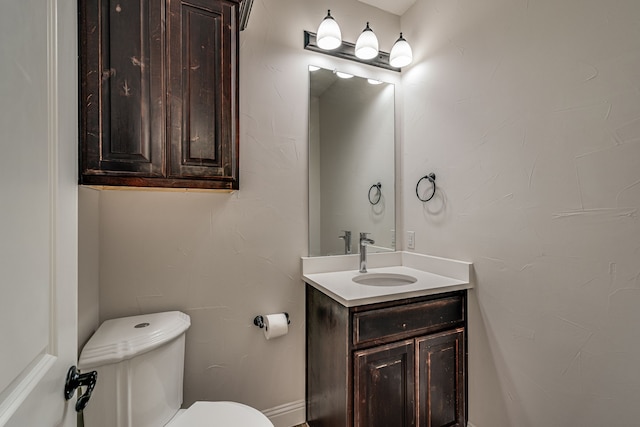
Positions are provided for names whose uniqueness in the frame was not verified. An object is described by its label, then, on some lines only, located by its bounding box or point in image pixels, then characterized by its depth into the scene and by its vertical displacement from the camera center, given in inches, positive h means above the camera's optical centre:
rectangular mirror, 72.3 +12.7
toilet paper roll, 62.4 -24.6
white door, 16.2 -0.3
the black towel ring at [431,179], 71.7 +7.6
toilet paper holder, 64.9 -24.4
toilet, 42.5 -26.1
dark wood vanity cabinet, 53.2 -29.6
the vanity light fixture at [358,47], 66.9 +39.8
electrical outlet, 78.2 -7.7
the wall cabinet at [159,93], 42.2 +18.3
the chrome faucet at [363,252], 73.2 -10.4
